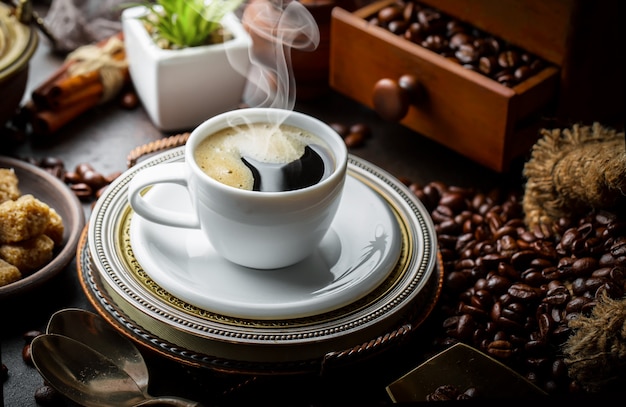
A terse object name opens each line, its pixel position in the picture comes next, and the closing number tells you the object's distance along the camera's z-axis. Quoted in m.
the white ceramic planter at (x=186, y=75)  0.73
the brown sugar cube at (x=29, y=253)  0.59
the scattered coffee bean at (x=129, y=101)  0.78
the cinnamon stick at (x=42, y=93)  0.75
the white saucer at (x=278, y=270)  0.53
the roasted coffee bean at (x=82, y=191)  0.68
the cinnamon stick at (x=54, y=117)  0.74
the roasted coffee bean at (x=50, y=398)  0.54
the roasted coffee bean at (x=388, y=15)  0.74
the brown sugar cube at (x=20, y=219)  0.59
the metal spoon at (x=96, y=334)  0.55
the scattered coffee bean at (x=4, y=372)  0.55
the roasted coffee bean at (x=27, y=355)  0.56
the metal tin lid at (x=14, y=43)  0.68
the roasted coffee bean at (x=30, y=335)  0.57
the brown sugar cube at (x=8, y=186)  0.62
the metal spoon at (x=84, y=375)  0.52
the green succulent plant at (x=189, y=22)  0.73
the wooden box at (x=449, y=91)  0.67
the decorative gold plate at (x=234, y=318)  0.52
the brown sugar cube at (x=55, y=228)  0.61
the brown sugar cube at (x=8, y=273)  0.57
